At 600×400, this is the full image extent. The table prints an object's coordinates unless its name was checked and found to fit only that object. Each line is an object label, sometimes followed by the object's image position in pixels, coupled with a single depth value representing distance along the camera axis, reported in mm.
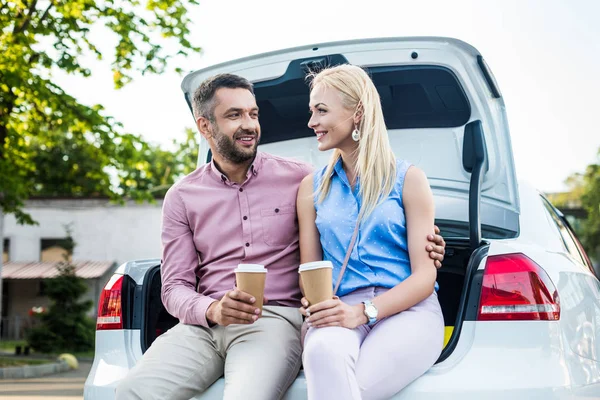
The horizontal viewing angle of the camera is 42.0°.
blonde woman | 2525
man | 2805
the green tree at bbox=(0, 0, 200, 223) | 12961
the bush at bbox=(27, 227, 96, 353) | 19953
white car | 2553
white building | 30344
